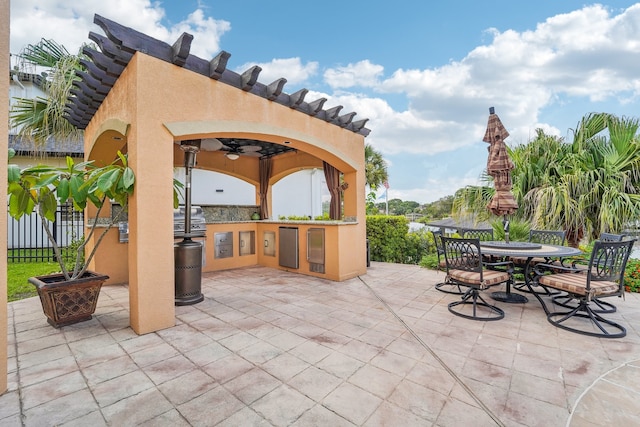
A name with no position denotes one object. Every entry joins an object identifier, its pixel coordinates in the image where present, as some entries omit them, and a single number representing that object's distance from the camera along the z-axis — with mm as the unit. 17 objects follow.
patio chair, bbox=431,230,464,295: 4693
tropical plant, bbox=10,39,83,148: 4711
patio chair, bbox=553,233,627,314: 3737
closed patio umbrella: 4445
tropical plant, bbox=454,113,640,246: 5598
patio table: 3566
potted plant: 3078
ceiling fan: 6445
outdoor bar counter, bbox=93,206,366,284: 5492
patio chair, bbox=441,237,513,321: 3531
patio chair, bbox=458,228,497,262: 5312
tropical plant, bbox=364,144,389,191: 13656
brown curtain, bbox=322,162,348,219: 6551
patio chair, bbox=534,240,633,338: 3075
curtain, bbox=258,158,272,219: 7816
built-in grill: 5750
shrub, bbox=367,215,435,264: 7637
